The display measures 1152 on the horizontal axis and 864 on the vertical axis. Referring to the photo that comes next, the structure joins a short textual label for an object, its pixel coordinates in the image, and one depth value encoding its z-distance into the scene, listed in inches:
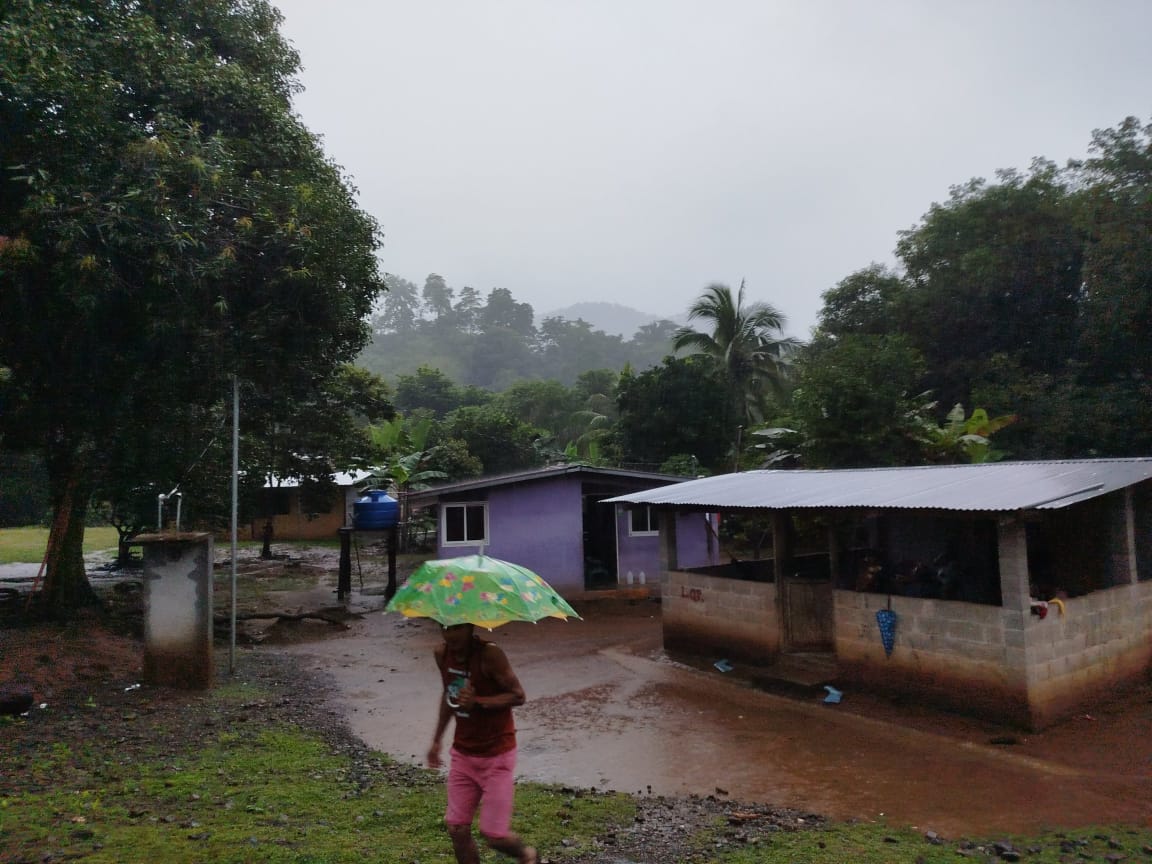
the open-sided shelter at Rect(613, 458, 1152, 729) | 334.3
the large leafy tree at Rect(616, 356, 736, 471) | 1096.8
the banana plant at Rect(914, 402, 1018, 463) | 759.7
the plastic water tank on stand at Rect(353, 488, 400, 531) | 721.6
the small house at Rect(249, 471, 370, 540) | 1360.7
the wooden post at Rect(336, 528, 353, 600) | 762.7
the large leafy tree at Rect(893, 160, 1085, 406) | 907.4
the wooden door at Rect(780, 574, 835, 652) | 451.8
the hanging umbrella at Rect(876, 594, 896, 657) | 379.2
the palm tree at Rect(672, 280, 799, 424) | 1178.6
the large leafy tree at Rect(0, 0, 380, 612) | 416.2
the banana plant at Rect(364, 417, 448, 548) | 980.6
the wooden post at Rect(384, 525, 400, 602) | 741.3
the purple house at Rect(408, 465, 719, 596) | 745.6
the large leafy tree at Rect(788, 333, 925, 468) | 804.0
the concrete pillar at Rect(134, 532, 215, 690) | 383.2
